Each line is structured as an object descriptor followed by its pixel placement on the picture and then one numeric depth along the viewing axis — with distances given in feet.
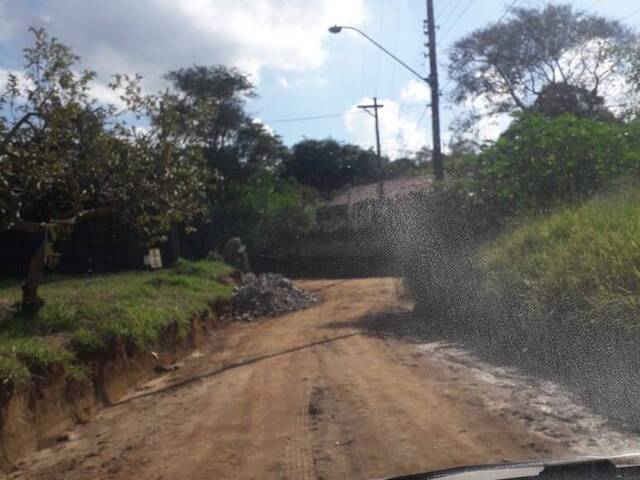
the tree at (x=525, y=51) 114.21
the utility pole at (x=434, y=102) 71.97
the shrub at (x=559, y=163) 59.41
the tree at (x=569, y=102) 111.04
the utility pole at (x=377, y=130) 136.05
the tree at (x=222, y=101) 124.47
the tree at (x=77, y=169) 36.58
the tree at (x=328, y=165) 165.78
